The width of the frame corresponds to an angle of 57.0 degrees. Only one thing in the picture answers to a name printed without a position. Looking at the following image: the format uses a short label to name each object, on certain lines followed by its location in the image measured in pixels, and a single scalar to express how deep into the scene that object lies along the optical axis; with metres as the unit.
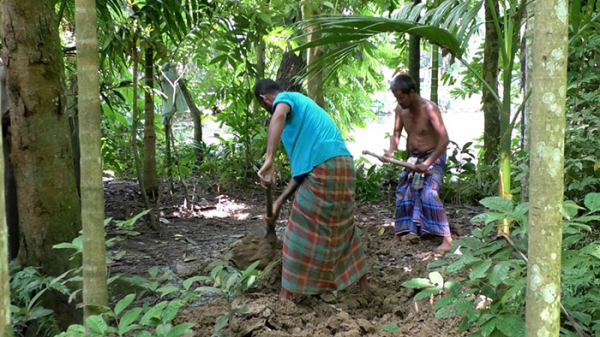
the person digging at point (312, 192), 3.60
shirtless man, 4.75
